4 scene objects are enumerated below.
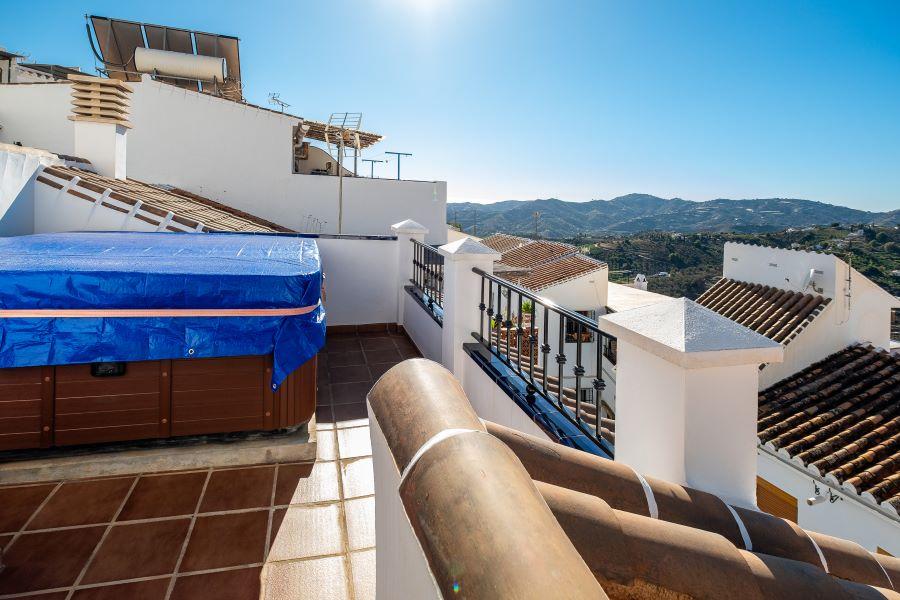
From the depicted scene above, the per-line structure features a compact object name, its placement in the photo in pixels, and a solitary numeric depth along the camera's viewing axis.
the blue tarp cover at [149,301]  2.28
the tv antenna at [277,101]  14.04
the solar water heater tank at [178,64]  13.80
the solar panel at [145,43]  13.99
